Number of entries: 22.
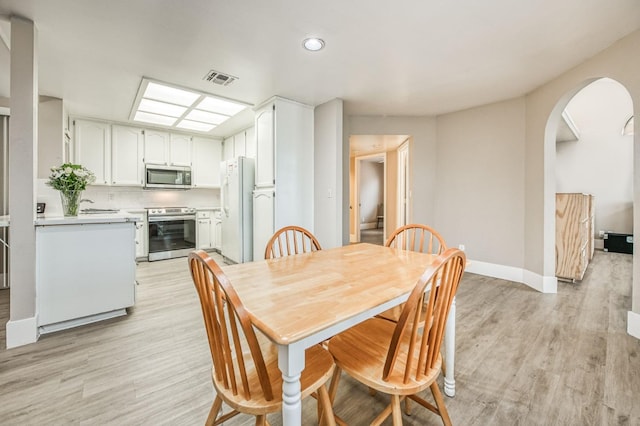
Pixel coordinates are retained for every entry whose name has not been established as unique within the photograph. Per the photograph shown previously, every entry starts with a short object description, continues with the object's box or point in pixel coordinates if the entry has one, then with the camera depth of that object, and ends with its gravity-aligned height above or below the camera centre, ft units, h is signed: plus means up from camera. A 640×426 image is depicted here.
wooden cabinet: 10.81 -0.90
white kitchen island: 6.93 -1.60
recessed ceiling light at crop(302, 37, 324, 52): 7.24 +4.70
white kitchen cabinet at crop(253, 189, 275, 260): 11.71 -0.33
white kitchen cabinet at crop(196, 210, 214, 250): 16.69 -1.12
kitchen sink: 14.30 +0.04
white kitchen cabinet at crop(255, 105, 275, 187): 11.64 +3.01
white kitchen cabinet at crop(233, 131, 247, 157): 16.20 +4.21
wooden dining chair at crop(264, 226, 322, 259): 5.93 -0.72
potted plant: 7.57 +0.82
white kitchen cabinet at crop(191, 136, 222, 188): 17.34 +3.33
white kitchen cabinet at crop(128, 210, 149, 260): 14.73 -1.50
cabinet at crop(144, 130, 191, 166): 15.65 +3.87
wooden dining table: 2.61 -1.07
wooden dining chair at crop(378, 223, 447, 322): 5.16 -0.84
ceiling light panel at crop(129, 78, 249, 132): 10.65 +4.91
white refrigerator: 13.28 +0.21
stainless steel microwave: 15.40 +2.12
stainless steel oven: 14.90 -1.14
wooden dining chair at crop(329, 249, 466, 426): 3.04 -1.97
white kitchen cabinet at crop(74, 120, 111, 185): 13.75 +3.40
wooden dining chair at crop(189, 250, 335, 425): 2.67 -1.89
